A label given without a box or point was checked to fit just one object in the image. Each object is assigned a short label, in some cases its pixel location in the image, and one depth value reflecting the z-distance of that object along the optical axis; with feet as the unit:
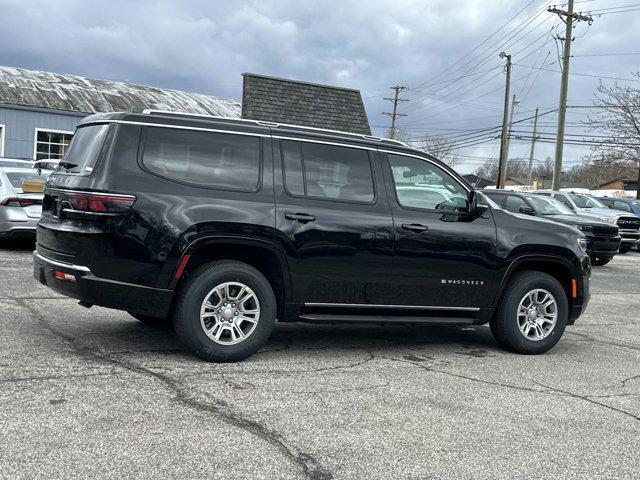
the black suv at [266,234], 17.62
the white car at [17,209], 39.29
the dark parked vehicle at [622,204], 79.00
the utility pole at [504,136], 133.08
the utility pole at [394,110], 221.46
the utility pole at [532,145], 225.97
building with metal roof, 77.46
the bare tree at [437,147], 231.71
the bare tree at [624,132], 116.16
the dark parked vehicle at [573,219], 53.72
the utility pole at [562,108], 98.22
